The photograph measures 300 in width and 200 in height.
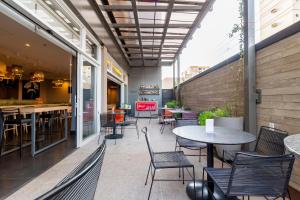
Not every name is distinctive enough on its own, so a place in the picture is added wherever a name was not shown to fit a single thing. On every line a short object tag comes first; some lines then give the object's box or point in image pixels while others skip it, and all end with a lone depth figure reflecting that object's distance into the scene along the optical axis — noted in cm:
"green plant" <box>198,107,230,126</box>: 369
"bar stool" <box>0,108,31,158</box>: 364
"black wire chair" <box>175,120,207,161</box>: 287
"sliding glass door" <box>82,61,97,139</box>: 495
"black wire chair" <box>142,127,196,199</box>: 205
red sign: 1225
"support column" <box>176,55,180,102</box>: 1143
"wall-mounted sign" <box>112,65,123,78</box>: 913
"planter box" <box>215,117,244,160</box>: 329
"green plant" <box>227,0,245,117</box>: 343
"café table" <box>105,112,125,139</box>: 512
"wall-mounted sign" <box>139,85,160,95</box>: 1452
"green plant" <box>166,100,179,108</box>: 1028
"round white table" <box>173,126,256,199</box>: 191
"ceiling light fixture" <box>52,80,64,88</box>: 1278
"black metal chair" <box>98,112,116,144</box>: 491
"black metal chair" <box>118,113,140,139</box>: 551
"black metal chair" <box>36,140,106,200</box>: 62
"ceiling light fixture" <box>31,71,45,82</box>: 902
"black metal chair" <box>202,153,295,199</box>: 134
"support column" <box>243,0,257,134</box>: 312
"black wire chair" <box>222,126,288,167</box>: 212
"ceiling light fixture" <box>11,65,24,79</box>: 775
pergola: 318
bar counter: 364
